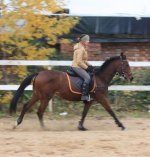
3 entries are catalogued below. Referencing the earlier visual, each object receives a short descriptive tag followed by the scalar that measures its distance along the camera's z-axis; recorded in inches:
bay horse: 493.4
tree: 549.0
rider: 493.0
